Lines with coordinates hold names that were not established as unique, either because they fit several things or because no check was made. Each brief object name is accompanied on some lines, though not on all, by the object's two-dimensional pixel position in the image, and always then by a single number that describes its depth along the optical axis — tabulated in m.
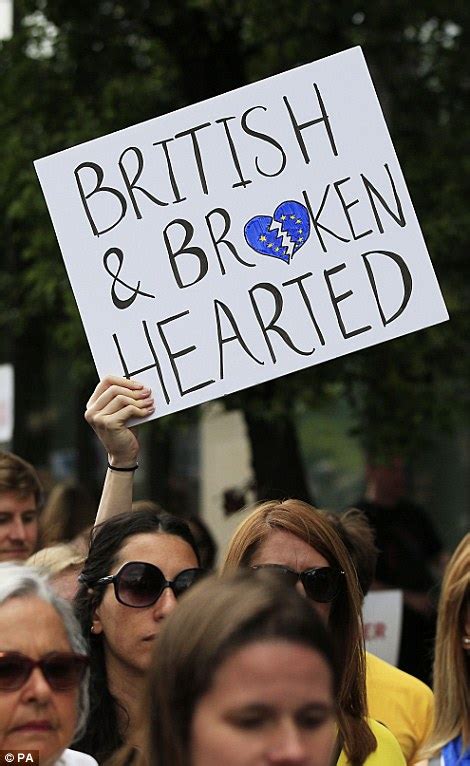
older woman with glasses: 5.20
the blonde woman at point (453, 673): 8.00
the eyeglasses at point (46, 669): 5.20
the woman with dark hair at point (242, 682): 4.39
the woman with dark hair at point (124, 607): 7.25
